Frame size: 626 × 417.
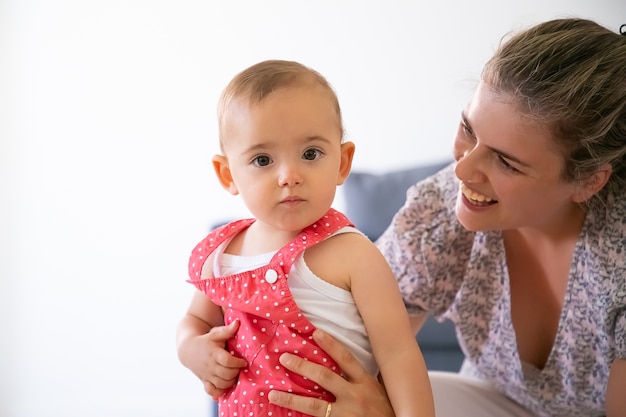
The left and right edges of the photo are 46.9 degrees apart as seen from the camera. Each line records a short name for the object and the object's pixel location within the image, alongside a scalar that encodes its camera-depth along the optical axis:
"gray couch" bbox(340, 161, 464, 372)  2.27
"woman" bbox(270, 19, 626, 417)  1.38
